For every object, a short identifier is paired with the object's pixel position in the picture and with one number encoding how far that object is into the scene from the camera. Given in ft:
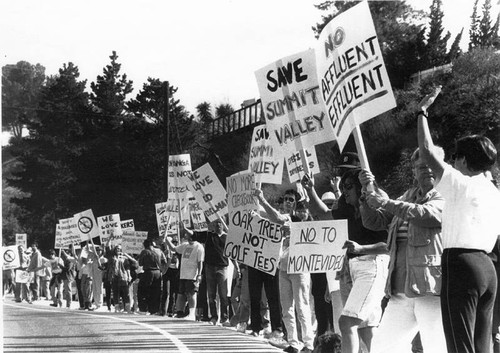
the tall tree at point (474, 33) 41.70
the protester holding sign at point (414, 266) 21.50
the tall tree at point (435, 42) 91.81
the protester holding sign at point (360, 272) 25.14
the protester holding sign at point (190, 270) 61.05
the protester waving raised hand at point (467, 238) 18.90
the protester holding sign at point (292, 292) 36.78
